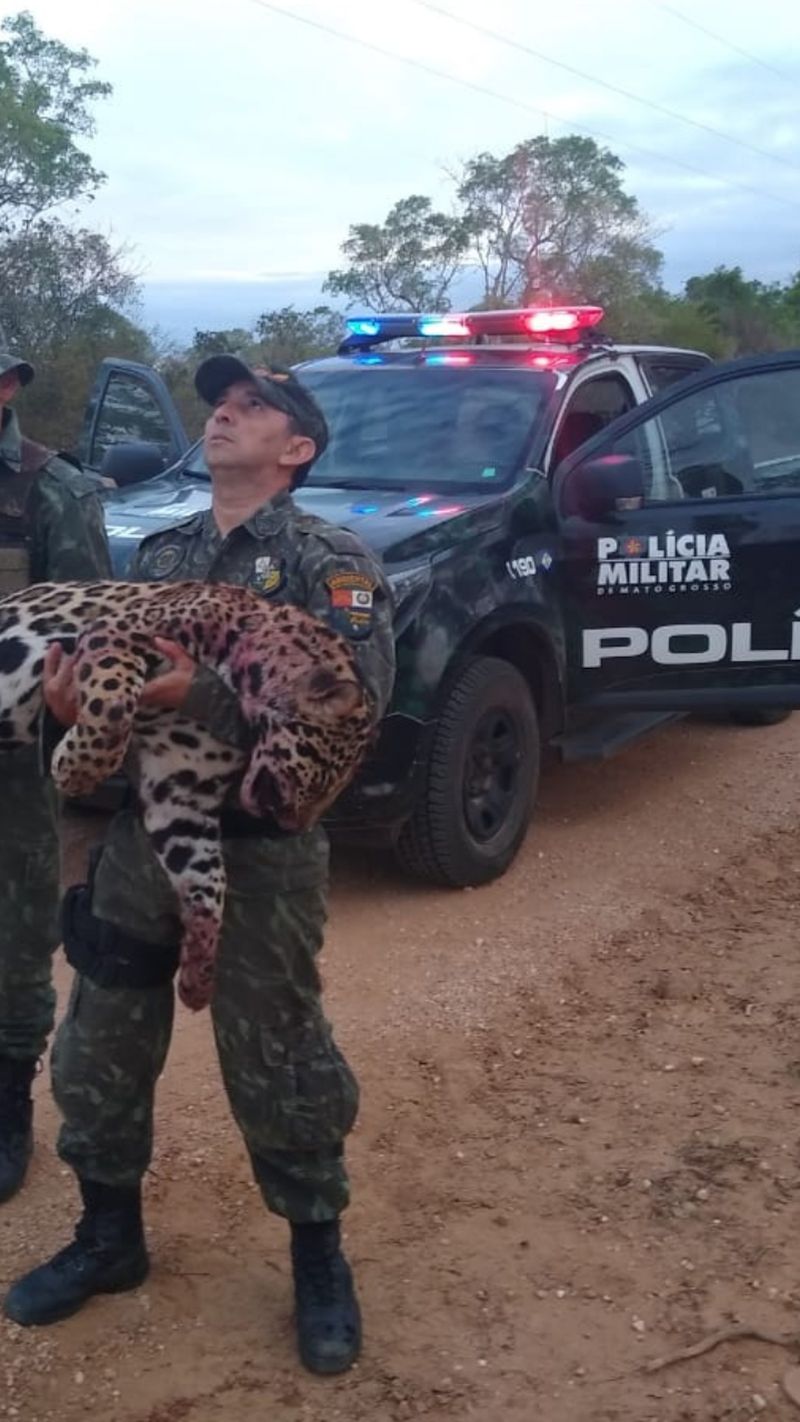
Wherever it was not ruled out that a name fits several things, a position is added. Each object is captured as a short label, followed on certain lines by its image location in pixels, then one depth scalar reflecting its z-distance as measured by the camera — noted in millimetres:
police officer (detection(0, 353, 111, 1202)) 3279
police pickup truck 4949
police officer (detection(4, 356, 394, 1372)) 2680
